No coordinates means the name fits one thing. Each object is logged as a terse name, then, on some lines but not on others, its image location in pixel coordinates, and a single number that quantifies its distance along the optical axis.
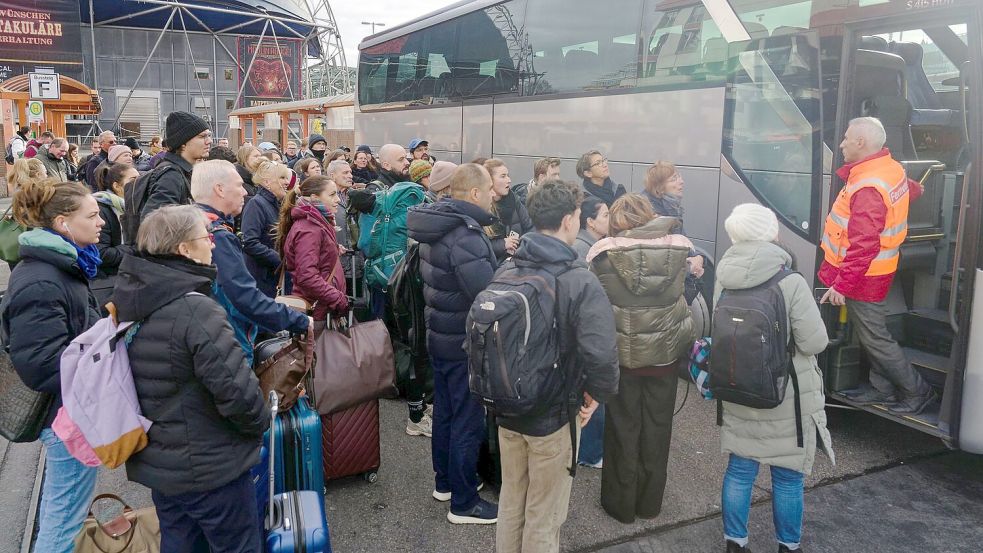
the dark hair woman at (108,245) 5.08
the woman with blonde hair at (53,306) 2.94
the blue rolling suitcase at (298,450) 3.77
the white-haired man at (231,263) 3.54
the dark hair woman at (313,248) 4.48
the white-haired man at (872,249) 4.56
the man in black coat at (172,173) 4.59
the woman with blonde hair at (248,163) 6.96
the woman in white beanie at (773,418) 3.41
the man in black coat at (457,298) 3.77
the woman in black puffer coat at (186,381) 2.51
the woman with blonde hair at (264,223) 5.28
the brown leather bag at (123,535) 3.04
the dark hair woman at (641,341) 3.69
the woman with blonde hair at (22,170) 4.85
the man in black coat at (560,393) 2.97
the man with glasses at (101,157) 10.92
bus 4.50
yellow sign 20.08
